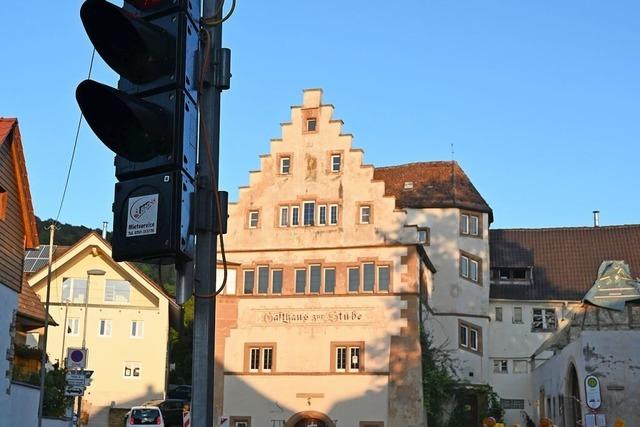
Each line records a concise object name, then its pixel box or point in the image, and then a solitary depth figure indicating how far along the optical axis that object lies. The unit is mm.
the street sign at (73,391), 24594
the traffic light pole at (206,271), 4023
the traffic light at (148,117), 3838
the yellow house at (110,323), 55156
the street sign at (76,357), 24719
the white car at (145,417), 41188
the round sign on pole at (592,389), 28391
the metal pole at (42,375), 25616
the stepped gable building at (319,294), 42875
